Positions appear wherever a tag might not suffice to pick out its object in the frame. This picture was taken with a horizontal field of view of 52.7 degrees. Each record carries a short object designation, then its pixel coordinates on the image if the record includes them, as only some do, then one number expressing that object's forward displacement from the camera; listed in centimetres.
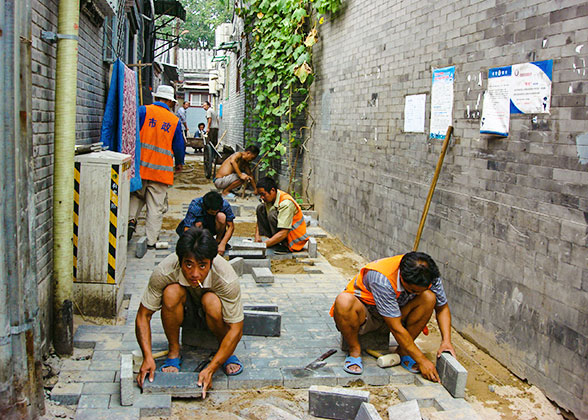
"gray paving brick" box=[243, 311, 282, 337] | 505
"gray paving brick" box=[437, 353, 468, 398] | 407
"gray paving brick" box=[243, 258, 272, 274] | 729
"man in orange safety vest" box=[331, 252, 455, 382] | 415
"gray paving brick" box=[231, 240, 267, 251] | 750
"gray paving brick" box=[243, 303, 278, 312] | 531
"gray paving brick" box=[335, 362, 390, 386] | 435
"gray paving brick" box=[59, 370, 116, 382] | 412
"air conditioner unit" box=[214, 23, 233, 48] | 2381
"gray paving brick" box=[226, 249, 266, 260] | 744
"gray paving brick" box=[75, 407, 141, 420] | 363
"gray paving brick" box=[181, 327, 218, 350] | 459
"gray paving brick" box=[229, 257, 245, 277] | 708
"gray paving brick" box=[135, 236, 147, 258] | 764
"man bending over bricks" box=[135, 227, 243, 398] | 402
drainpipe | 446
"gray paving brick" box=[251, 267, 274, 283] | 687
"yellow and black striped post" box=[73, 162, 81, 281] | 507
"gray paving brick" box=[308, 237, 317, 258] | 827
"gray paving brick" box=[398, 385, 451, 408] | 408
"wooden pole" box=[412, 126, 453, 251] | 589
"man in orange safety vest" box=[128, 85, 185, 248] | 788
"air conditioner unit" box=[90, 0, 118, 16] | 616
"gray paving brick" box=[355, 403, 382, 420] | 352
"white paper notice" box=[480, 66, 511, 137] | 494
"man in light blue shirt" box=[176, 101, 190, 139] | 2105
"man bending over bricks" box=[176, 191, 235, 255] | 674
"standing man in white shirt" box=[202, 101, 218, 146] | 1841
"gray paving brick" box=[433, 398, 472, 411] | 396
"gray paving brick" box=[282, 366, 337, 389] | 429
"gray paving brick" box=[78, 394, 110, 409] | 377
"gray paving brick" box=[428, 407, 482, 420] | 377
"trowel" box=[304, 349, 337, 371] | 448
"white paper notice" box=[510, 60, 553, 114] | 444
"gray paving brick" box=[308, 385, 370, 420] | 385
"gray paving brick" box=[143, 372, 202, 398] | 396
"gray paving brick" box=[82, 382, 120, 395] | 395
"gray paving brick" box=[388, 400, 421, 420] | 368
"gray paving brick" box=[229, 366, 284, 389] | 420
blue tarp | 667
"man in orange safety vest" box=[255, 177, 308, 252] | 773
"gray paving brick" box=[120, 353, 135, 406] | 377
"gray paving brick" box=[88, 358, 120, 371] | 432
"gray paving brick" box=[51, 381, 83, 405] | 387
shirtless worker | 1131
